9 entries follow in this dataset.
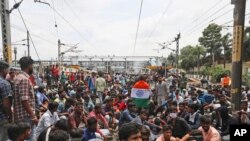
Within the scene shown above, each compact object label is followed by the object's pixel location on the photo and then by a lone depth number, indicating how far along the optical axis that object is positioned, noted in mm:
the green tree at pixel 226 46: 29068
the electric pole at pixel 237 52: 4326
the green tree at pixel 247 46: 22380
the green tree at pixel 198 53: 34234
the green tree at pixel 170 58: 28618
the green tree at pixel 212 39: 30132
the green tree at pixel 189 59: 36948
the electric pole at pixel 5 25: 5787
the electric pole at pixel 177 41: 16300
